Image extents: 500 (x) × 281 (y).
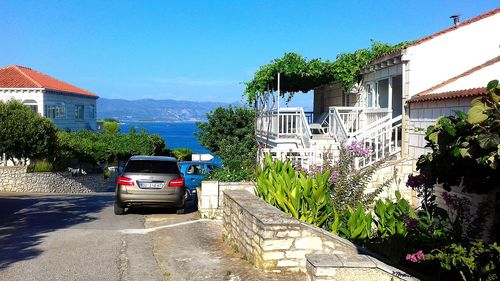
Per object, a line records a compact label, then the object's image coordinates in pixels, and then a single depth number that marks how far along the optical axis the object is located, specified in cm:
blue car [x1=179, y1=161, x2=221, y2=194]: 2030
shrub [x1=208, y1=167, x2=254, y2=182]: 1382
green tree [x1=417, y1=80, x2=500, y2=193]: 434
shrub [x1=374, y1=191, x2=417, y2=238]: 795
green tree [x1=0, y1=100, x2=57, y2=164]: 2888
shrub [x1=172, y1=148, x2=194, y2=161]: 5609
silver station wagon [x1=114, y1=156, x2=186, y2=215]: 1453
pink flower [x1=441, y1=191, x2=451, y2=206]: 679
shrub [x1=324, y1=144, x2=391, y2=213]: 971
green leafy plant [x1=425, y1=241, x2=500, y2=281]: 509
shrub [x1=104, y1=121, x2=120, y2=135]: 6500
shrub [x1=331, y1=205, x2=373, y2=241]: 855
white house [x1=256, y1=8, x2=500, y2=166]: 1264
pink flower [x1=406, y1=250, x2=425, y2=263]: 579
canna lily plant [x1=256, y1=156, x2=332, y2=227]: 893
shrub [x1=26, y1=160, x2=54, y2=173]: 3017
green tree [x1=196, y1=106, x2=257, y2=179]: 3170
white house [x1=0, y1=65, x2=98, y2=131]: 4453
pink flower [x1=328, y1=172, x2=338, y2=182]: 990
